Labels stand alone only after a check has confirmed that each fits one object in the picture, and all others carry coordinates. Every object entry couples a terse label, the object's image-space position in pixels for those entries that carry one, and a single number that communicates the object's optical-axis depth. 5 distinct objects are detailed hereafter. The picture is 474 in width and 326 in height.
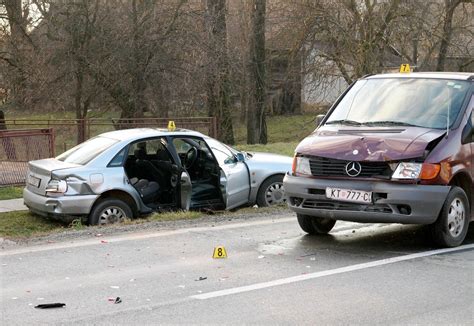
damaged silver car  9.58
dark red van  7.10
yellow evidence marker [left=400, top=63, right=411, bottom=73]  9.07
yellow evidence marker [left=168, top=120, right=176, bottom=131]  10.83
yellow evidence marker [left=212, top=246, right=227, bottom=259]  7.26
